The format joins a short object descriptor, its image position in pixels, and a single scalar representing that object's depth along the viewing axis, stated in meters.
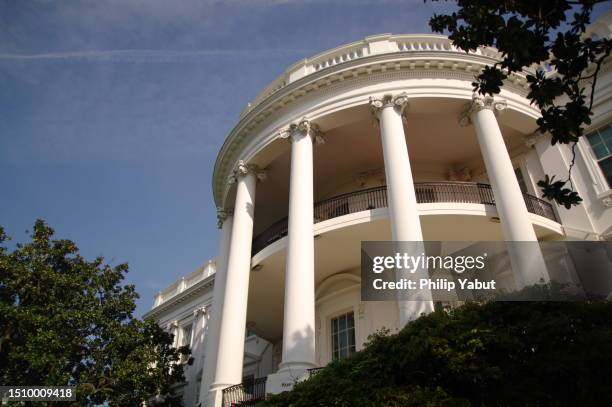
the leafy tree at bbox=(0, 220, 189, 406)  13.89
